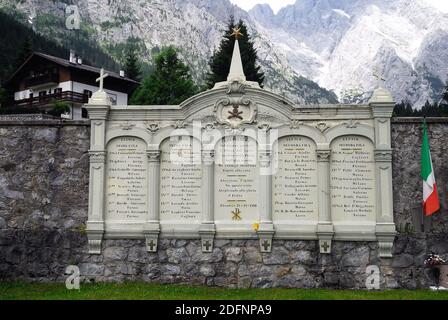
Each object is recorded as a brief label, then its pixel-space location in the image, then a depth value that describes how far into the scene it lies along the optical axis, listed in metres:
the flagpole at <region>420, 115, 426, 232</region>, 11.97
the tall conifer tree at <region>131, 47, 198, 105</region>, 39.28
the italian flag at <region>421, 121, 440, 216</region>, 11.73
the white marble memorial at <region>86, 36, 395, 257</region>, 12.02
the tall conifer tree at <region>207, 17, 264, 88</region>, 37.53
